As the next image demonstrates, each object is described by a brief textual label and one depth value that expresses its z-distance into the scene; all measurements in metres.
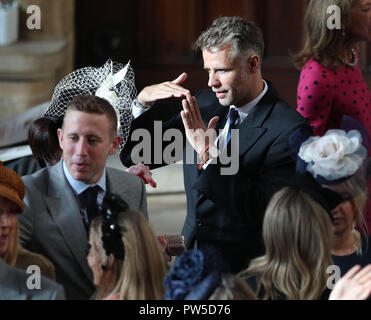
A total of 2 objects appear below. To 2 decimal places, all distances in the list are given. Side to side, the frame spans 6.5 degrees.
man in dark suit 8.40
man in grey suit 8.29
